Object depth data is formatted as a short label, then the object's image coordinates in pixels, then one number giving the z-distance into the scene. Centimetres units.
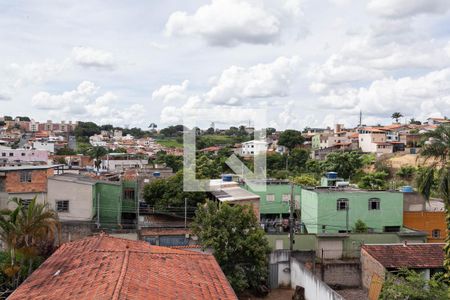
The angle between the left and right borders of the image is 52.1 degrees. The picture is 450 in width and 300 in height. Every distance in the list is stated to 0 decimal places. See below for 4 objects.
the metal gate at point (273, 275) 1995
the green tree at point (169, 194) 2905
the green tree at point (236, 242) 1792
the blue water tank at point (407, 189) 2691
